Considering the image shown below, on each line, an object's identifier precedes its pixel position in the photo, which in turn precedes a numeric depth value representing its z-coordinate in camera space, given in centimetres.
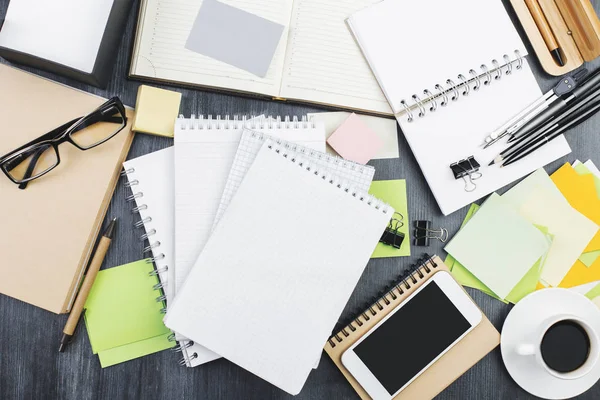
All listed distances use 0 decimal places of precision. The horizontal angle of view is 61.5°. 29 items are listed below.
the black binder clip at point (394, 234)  86
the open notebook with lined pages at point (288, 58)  82
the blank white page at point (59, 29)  75
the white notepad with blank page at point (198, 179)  80
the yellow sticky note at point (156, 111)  81
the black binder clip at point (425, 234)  87
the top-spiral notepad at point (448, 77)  86
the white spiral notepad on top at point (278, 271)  78
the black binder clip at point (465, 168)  85
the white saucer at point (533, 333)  85
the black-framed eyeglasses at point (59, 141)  78
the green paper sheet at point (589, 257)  89
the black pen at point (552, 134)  86
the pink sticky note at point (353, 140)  84
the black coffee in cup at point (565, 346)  81
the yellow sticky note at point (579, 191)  89
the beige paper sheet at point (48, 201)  79
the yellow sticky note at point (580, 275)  88
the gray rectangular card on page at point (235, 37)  83
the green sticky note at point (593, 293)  88
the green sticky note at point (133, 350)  83
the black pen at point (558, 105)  87
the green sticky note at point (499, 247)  87
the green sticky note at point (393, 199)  87
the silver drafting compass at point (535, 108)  87
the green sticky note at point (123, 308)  82
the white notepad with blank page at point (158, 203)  82
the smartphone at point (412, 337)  83
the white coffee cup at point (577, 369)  79
